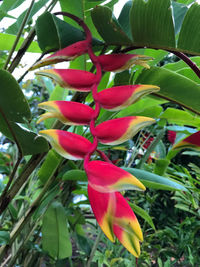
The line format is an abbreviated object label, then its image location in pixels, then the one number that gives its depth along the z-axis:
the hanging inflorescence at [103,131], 0.24
